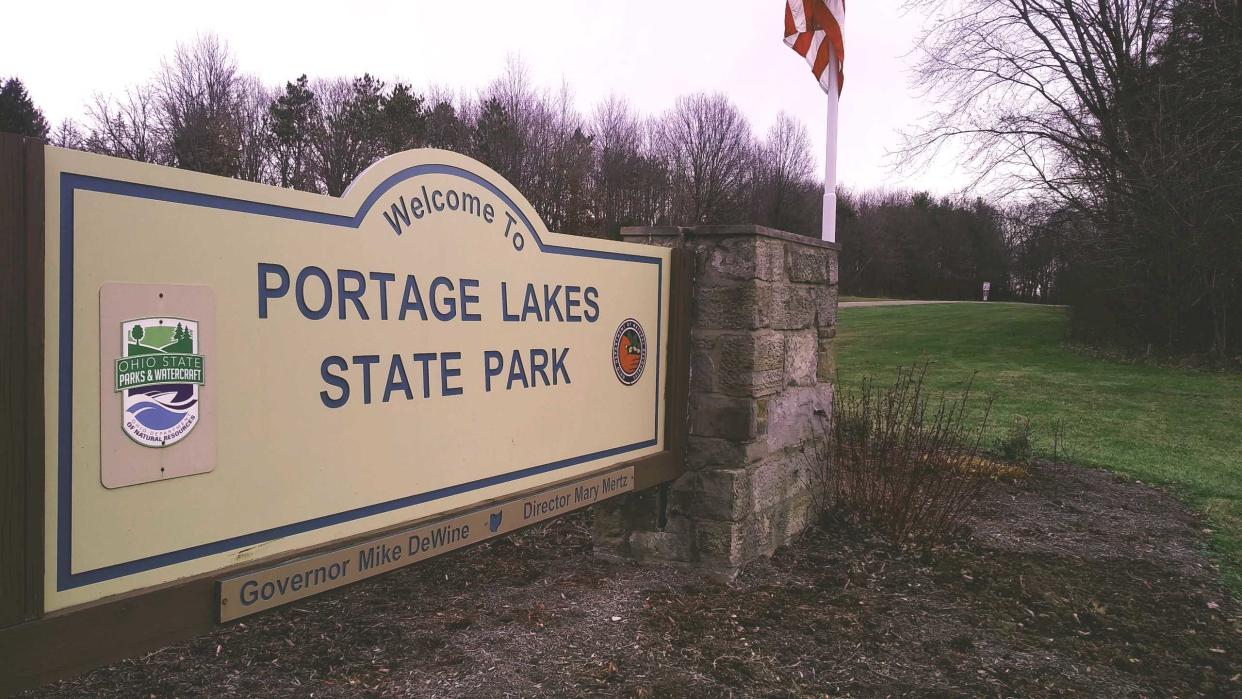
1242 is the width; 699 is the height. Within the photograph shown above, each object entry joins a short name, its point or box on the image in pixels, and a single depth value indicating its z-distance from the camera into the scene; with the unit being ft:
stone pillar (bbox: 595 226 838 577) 12.25
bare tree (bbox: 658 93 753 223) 135.03
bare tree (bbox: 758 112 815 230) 139.97
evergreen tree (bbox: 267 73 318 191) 98.58
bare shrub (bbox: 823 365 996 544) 13.70
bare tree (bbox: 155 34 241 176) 83.15
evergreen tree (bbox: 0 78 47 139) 95.55
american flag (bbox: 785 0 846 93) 17.07
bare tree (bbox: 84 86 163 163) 85.40
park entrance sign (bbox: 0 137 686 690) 5.45
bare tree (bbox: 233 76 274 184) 92.89
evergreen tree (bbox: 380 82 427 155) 97.66
